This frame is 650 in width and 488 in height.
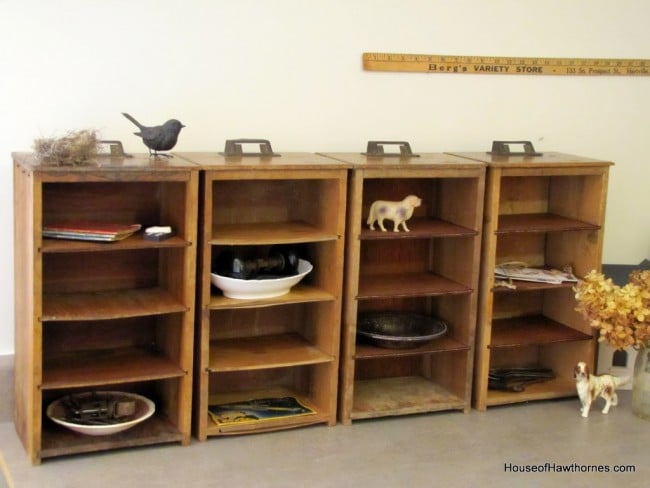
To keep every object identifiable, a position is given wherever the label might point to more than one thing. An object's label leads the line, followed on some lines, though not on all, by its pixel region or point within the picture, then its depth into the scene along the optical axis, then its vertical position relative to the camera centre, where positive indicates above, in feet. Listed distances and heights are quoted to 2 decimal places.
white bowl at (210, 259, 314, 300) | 11.19 -2.03
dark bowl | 12.76 -2.73
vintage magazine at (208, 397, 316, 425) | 11.61 -3.61
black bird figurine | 10.94 -0.34
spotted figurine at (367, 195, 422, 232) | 11.99 -1.17
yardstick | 12.87 +0.76
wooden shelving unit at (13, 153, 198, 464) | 10.27 -2.21
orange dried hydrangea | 11.90 -2.21
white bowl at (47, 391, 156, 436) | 10.69 -3.49
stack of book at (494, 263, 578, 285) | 12.79 -1.99
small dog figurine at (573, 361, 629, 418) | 12.35 -3.27
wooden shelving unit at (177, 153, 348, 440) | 11.10 -2.19
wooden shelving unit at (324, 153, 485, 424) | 11.78 -2.08
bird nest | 10.11 -0.52
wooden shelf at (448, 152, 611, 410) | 12.40 -1.79
